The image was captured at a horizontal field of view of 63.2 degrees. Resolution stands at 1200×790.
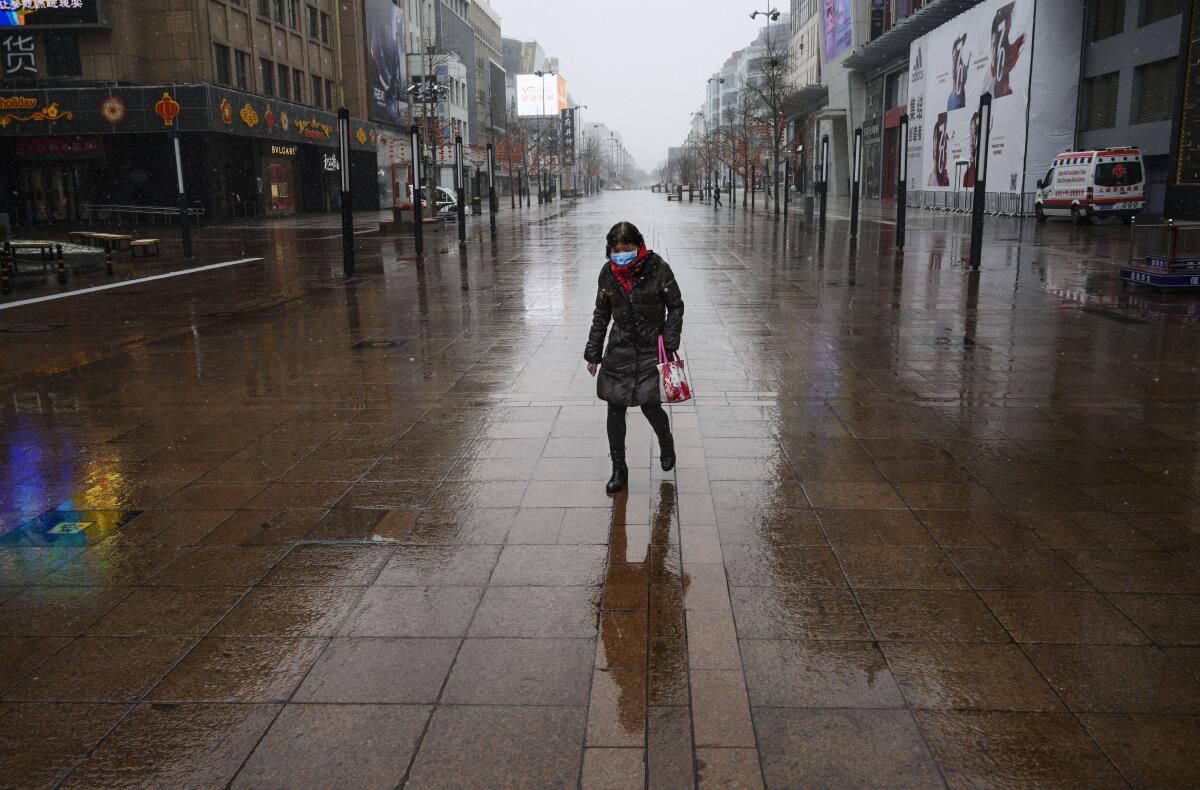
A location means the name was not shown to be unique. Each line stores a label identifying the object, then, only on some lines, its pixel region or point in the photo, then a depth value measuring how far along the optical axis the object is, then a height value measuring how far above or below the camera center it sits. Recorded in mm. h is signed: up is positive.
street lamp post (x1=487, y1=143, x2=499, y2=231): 34484 -39
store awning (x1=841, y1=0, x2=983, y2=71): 45031 +7983
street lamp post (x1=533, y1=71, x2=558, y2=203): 78812 +759
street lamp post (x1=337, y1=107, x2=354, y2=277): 17891 -293
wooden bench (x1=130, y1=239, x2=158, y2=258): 23484 -1148
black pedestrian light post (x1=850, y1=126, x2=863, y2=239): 26905 -31
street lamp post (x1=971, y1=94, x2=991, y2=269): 17359 +140
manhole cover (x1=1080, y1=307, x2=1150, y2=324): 11844 -1616
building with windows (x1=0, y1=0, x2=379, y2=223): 39875 +3808
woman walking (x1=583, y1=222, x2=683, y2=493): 5641 -796
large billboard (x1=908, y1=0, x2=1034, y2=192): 37562 +4070
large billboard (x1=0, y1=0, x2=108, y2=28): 38469 +7198
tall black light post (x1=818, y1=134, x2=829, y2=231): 28923 +650
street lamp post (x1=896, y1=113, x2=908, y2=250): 22219 +53
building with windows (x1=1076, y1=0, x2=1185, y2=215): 31219 +3572
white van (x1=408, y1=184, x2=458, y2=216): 44888 -397
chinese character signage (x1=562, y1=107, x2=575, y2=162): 119262 +7724
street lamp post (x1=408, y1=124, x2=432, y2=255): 21844 +99
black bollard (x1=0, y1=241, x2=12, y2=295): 16812 -1248
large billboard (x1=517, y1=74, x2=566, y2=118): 153000 +14932
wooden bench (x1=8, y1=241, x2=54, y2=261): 19917 -961
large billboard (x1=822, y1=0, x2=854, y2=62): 64688 +10813
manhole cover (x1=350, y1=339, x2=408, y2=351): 10820 -1654
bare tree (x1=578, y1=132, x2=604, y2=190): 139450 +5029
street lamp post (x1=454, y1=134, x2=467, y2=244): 27614 +291
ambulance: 30516 +14
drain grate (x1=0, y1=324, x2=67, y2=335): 12422 -1650
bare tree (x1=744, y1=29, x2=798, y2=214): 51844 +5916
